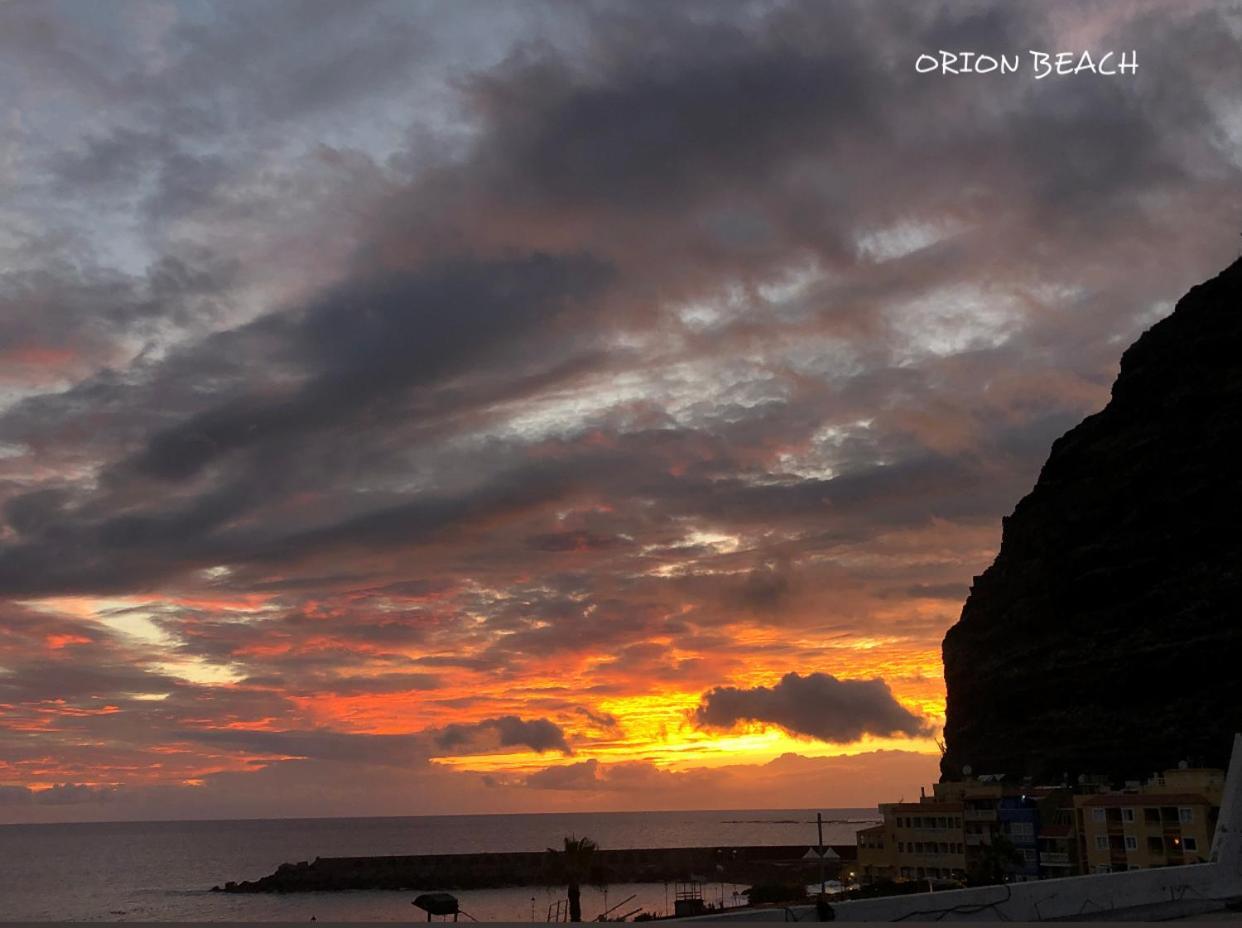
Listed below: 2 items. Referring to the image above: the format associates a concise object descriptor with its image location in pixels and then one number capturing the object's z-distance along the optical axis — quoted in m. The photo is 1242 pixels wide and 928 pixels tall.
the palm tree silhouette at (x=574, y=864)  58.09
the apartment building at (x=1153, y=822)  76.56
